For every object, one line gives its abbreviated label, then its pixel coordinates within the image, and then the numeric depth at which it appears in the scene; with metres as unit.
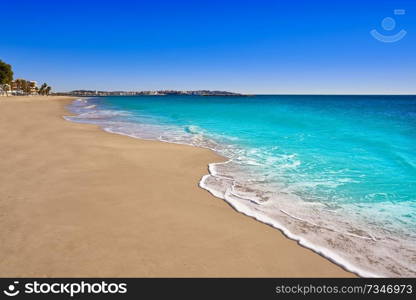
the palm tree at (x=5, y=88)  77.03
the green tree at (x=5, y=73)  63.75
